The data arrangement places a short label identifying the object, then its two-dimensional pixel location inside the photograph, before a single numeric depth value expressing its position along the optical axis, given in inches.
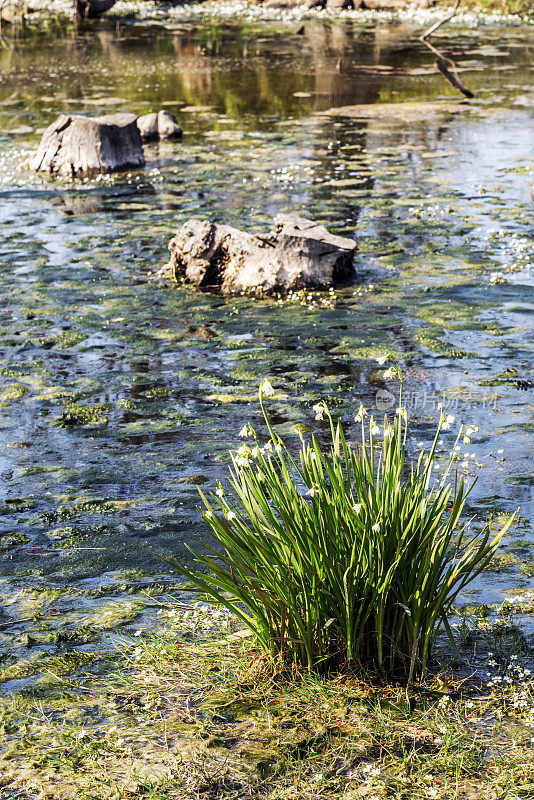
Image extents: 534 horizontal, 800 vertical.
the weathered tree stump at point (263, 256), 711.7
